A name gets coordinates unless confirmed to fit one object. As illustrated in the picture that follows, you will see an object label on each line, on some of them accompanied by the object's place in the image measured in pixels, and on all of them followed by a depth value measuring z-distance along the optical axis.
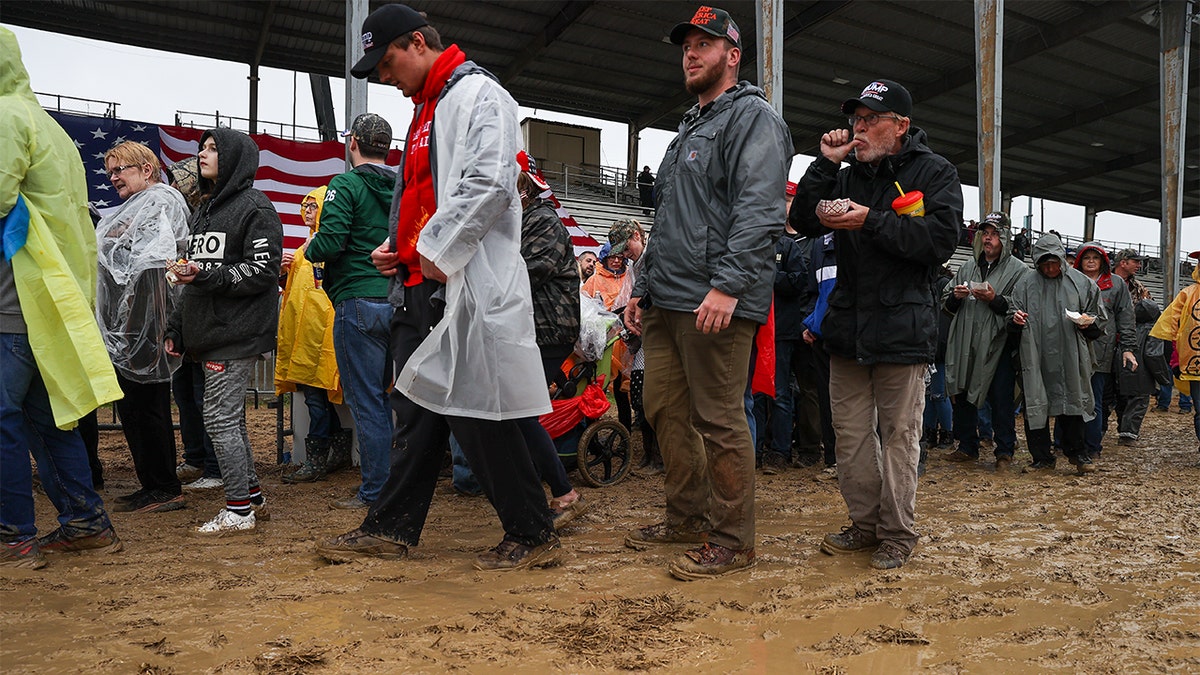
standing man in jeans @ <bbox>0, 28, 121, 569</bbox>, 3.10
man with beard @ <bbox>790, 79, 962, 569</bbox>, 3.18
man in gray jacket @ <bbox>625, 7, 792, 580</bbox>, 2.98
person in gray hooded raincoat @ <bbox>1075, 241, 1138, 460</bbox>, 7.09
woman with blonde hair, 4.04
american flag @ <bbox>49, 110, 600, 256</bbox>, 9.06
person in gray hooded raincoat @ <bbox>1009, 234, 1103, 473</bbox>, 5.98
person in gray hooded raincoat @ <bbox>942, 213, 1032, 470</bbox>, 5.99
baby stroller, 4.98
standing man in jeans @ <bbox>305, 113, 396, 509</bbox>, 4.07
